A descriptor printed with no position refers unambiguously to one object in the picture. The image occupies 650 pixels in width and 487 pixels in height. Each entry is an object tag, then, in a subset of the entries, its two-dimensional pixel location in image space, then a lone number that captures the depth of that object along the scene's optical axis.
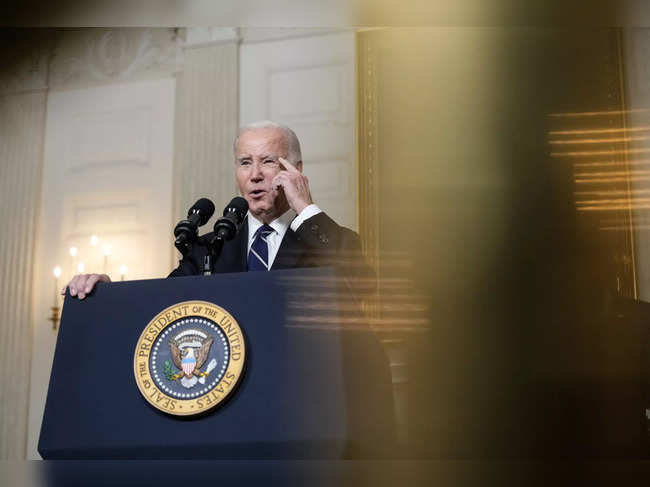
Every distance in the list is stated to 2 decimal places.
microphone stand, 4.63
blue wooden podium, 4.07
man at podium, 5.10
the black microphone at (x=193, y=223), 4.74
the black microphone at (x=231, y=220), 4.70
